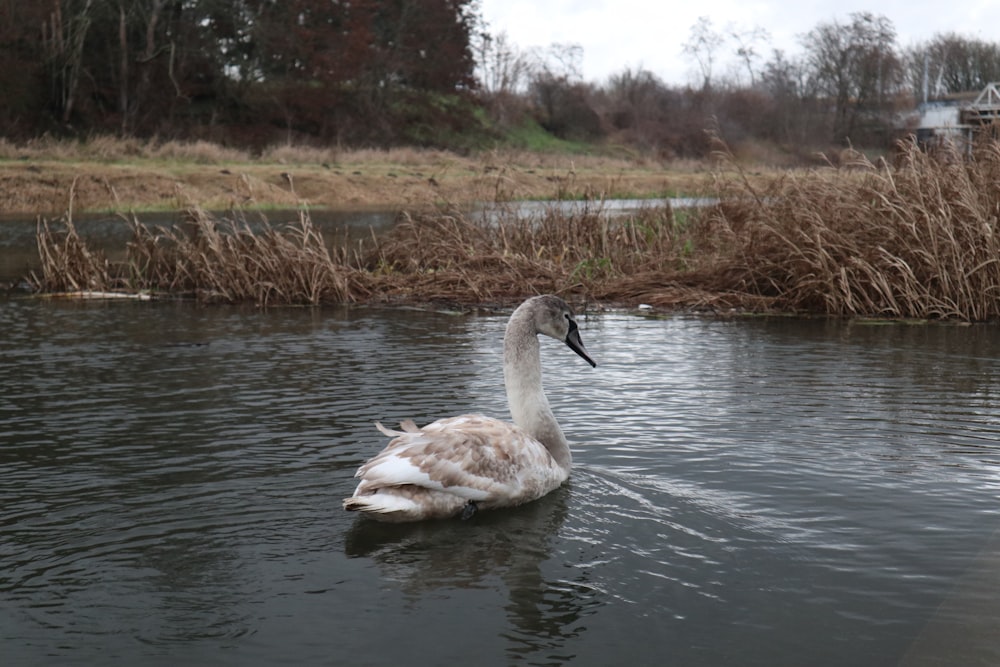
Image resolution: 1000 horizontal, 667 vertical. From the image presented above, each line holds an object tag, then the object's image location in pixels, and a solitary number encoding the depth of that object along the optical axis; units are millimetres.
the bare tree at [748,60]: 67569
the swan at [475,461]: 5773
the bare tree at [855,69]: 53125
